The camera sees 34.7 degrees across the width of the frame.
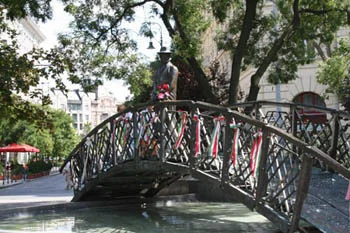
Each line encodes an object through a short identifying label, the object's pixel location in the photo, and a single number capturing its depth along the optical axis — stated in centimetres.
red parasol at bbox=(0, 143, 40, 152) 4244
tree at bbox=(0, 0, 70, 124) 1450
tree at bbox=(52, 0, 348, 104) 1716
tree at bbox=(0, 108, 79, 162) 5180
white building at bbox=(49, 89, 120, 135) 14825
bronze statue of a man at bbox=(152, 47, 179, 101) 1270
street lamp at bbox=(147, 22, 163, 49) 1897
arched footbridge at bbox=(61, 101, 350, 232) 834
